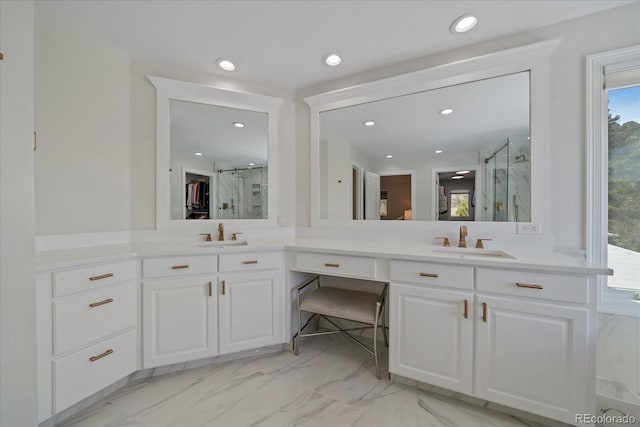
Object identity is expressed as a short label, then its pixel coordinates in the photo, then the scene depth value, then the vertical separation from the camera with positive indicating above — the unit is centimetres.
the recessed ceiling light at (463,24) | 163 +124
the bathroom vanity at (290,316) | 126 -60
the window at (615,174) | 150 +24
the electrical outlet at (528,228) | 171 -10
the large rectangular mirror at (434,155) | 179 +46
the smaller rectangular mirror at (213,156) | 219 +53
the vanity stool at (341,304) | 176 -68
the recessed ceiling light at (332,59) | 205 +126
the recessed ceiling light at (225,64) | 212 +126
